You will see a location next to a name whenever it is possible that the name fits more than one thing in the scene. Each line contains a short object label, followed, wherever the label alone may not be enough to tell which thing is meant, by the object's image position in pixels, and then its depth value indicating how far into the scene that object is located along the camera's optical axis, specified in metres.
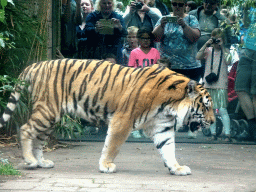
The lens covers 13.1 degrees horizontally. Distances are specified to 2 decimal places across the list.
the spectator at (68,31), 17.61
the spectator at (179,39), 17.52
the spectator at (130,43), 18.12
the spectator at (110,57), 17.98
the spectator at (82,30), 17.99
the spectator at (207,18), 17.97
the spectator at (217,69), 18.15
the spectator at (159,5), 18.01
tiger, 12.53
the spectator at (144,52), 17.46
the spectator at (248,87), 18.01
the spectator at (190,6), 17.67
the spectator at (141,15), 18.17
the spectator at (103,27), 18.01
